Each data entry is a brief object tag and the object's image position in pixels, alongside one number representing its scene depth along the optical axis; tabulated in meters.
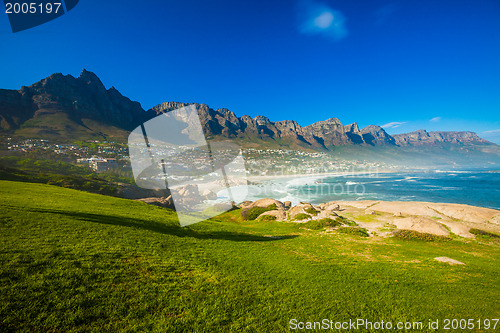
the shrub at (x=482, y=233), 18.78
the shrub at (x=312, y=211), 27.67
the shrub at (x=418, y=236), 18.33
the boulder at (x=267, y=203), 36.09
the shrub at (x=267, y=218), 29.58
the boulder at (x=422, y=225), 19.65
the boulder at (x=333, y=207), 34.62
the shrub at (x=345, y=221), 23.43
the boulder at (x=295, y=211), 28.37
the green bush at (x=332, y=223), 23.19
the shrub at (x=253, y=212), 32.93
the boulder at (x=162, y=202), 36.57
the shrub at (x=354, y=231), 19.89
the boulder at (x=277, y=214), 29.29
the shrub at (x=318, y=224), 23.02
